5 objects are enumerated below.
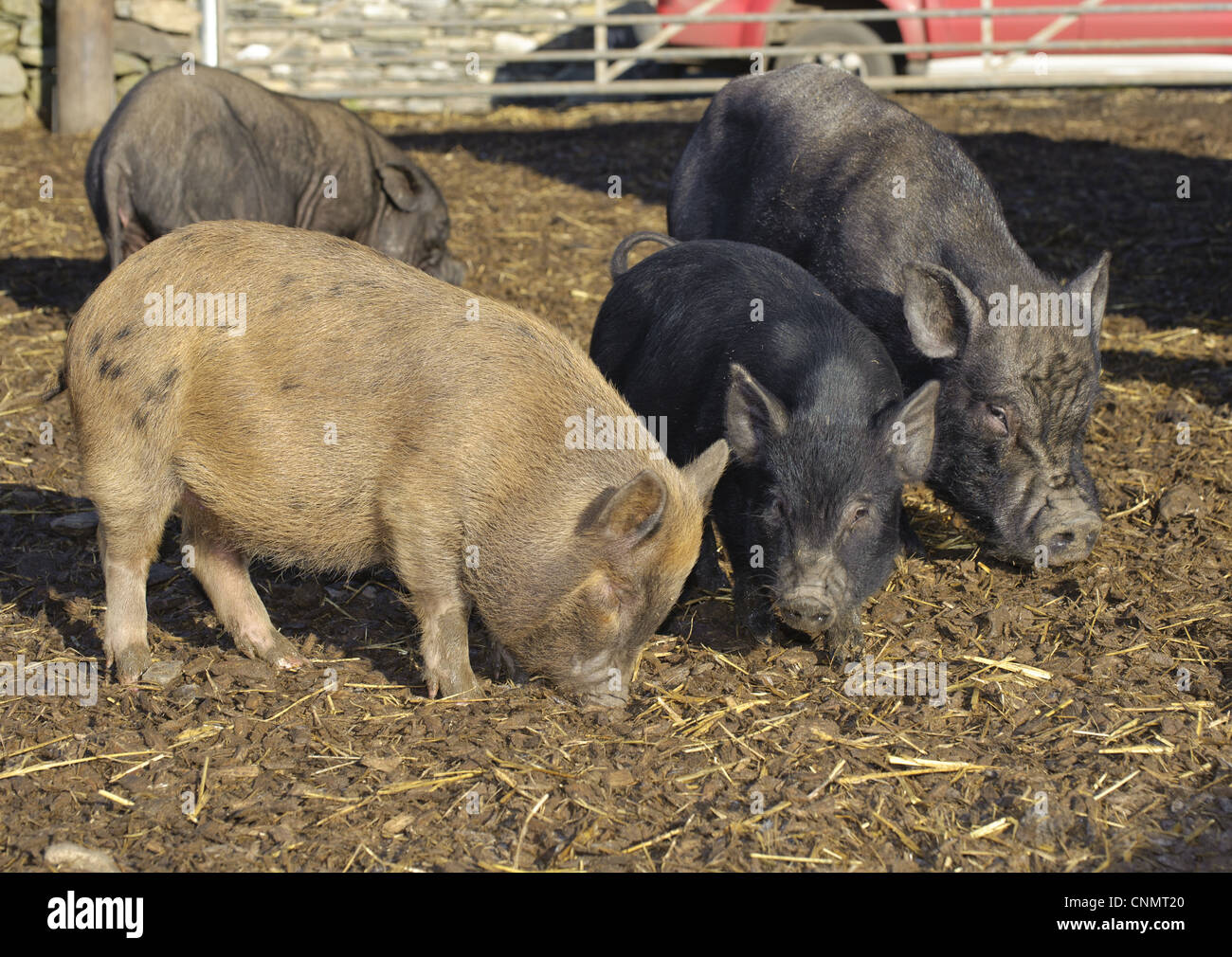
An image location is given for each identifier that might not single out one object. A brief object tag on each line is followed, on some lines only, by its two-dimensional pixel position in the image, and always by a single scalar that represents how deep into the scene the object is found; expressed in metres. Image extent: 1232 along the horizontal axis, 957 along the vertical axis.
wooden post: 11.20
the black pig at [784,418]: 4.32
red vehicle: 12.30
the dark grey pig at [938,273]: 5.02
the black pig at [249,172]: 6.84
